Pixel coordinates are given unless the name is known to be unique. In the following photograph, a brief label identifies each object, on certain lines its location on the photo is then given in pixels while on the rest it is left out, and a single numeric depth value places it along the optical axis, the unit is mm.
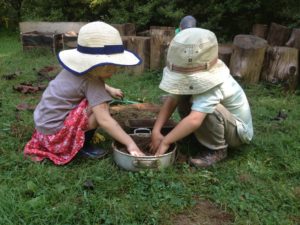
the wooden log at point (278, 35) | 4374
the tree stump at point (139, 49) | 3976
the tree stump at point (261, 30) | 4860
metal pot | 1888
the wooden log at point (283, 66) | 3384
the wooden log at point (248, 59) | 3493
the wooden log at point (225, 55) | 3668
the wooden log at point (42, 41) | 4965
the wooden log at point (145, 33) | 5029
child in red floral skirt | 1970
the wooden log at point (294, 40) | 3878
